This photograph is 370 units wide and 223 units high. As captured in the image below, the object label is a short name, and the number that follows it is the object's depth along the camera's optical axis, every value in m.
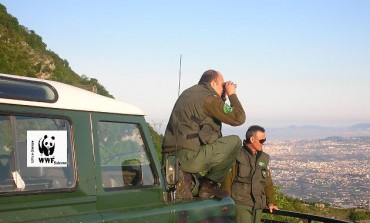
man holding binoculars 5.32
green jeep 3.68
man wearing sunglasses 7.14
